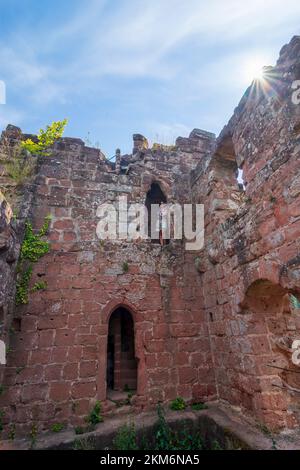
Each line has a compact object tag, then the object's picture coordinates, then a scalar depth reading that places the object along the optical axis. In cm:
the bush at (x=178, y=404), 449
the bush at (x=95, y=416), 407
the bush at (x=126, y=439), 345
